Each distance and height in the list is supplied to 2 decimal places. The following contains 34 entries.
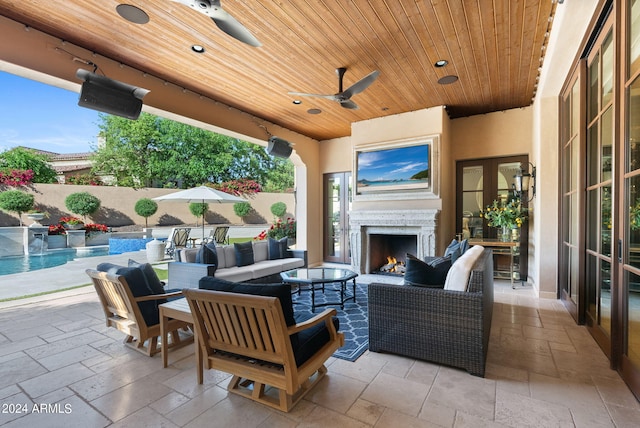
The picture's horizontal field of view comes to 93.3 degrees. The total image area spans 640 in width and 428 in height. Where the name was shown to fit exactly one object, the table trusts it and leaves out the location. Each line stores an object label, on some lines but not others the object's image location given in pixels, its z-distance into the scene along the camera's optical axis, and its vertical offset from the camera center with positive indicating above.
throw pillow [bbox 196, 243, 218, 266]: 3.98 -0.55
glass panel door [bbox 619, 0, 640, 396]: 1.92 -0.02
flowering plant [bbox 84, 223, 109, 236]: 10.78 -0.53
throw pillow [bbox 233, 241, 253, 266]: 4.73 -0.62
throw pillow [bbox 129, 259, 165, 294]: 2.74 -0.59
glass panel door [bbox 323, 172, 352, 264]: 7.17 -0.04
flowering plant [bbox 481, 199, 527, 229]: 4.94 -0.01
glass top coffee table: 3.75 -0.82
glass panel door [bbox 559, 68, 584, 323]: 3.23 +0.18
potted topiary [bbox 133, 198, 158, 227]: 12.79 +0.29
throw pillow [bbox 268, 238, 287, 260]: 5.35 -0.63
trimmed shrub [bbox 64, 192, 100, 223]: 11.51 +0.43
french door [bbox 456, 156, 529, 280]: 5.38 +0.44
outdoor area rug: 2.71 -1.21
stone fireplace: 5.20 -0.39
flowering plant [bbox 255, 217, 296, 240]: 8.74 -0.45
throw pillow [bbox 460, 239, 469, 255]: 3.46 -0.38
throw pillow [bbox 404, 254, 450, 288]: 2.76 -0.56
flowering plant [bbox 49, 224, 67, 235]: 9.98 -0.52
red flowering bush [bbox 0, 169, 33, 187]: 10.38 +1.29
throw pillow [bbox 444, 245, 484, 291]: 2.38 -0.49
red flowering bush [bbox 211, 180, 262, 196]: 15.37 +1.44
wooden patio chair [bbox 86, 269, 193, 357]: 2.47 -0.85
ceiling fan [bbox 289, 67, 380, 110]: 3.41 +1.49
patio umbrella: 6.54 +0.40
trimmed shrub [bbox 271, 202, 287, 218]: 16.39 +0.29
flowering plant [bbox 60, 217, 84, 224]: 10.55 -0.20
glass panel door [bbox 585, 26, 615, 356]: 2.43 +0.21
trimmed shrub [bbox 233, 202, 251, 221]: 15.23 +0.27
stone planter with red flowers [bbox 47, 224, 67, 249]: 9.86 -0.74
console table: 4.96 -0.60
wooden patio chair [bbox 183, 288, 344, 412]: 1.70 -0.81
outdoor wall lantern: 4.82 +0.53
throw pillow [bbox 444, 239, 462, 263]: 3.17 -0.42
